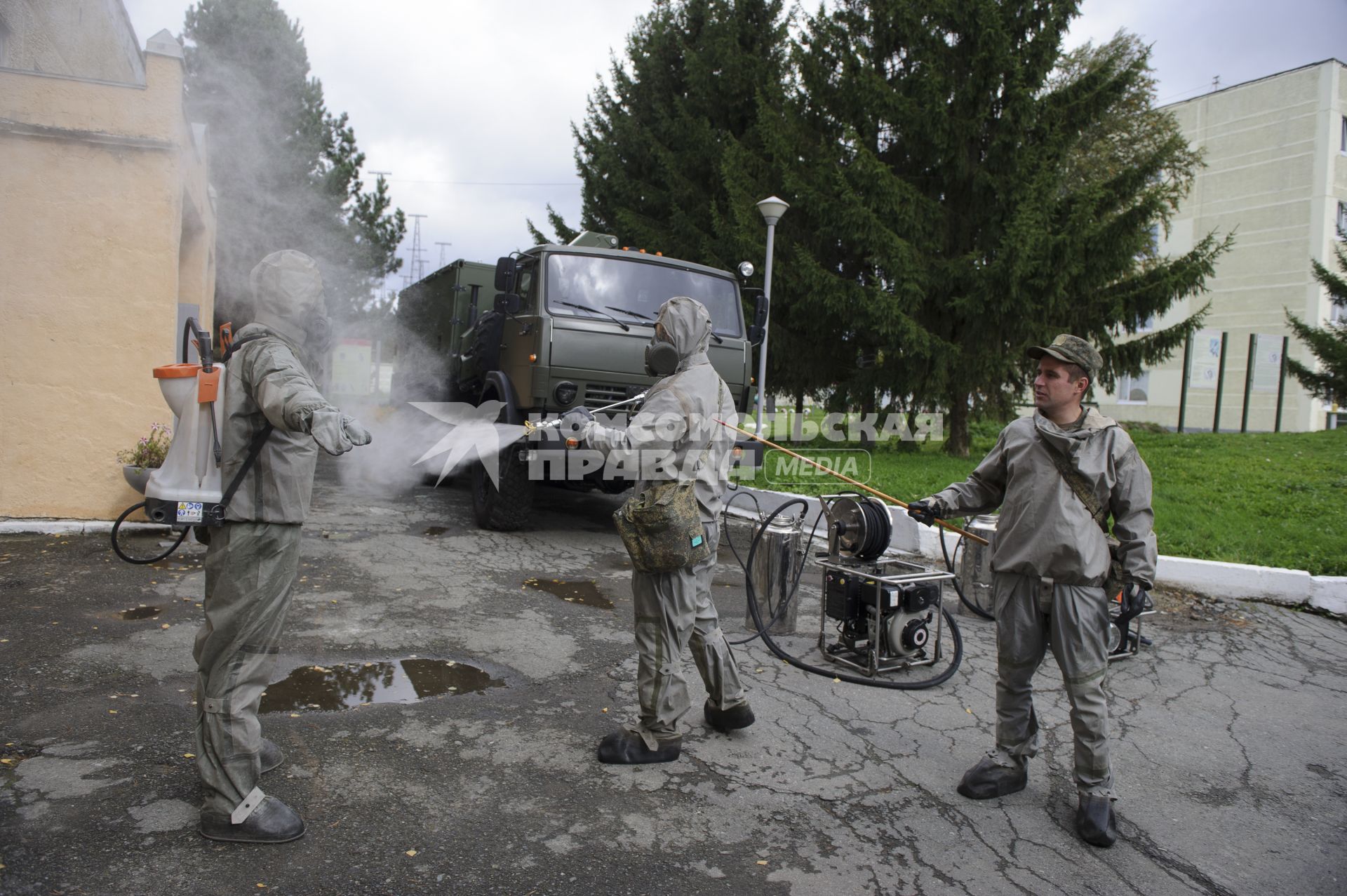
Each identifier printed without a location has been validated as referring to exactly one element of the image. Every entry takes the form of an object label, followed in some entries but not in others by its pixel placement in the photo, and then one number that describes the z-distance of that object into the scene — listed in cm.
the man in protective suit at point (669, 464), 334
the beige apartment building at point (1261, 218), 2628
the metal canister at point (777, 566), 517
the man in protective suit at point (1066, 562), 309
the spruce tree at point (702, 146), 1550
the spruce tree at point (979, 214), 1263
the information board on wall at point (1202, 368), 2513
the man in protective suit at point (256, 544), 269
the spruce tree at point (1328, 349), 1669
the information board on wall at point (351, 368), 2483
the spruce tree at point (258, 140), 1228
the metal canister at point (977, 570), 591
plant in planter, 684
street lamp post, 1217
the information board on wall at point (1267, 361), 1762
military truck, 735
